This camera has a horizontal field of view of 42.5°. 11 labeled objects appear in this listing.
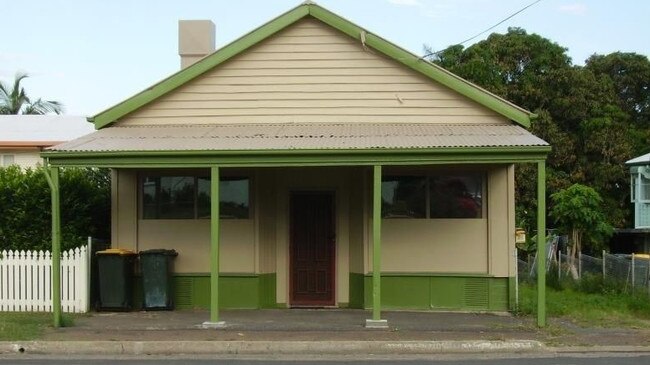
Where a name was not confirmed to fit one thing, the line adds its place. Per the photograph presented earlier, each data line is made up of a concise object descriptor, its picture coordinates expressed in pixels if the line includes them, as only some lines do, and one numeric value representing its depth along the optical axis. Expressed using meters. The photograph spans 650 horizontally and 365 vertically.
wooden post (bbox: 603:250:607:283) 20.04
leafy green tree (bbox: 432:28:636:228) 35.97
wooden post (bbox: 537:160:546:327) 12.55
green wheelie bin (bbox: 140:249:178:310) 14.89
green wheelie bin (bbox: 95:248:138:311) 14.77
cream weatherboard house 15.05
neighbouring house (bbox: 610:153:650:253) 34.16
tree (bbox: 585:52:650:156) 43.47
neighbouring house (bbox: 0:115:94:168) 26.02
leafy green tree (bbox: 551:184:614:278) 27.44
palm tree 48.47
